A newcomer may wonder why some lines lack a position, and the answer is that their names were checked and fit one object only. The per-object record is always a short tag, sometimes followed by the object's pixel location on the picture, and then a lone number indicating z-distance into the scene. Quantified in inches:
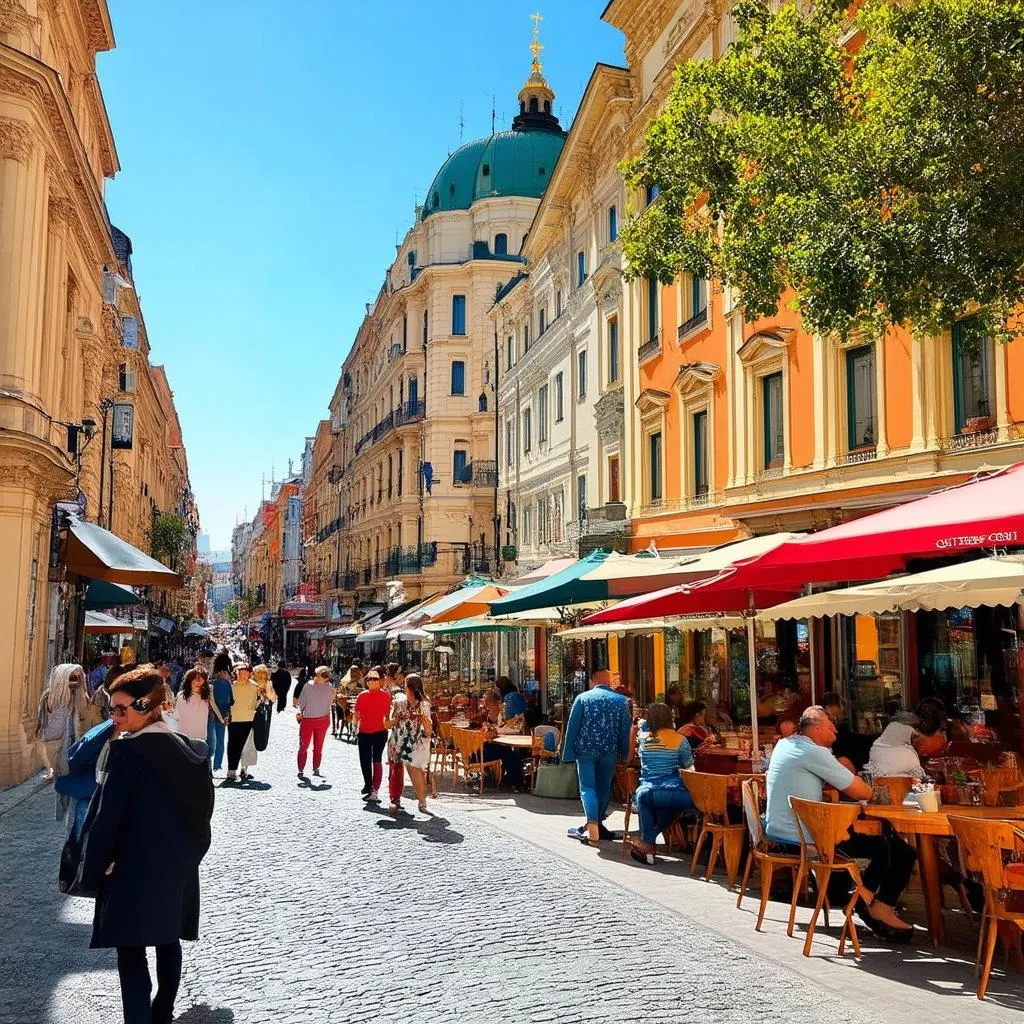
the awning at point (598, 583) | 569.3
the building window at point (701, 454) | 869.6
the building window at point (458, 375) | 2071.9
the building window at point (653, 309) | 976.3
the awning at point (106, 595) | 1048.8
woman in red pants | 678.2
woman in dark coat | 198.4
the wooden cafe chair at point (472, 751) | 620.1
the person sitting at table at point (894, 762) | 347.9
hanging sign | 1473.9
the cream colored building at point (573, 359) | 1064.8
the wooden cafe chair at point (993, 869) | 251.3
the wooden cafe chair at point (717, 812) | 366.0
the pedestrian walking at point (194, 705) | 577.6
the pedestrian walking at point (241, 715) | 660.1
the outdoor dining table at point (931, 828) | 297.9
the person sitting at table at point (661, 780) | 411.5
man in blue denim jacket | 463.5
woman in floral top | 532.1
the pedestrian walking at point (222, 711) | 674.2
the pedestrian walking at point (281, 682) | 1272.1
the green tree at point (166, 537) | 2183.8
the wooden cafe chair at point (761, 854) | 306.7
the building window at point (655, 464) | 959.6
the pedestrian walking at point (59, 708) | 485.4
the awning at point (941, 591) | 326.3
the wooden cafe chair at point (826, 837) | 291.1
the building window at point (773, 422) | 754.8
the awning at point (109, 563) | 773.9
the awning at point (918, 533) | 302.8
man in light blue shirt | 307.4
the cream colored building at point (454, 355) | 2006.6
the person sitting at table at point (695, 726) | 478.6
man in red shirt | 583.8
